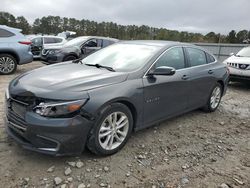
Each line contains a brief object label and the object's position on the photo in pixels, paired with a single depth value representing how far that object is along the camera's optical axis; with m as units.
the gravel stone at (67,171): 2.09
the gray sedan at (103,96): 2.03
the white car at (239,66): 5.85
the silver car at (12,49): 6.04
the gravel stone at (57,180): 1.97
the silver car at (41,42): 9.68
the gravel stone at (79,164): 2.19
